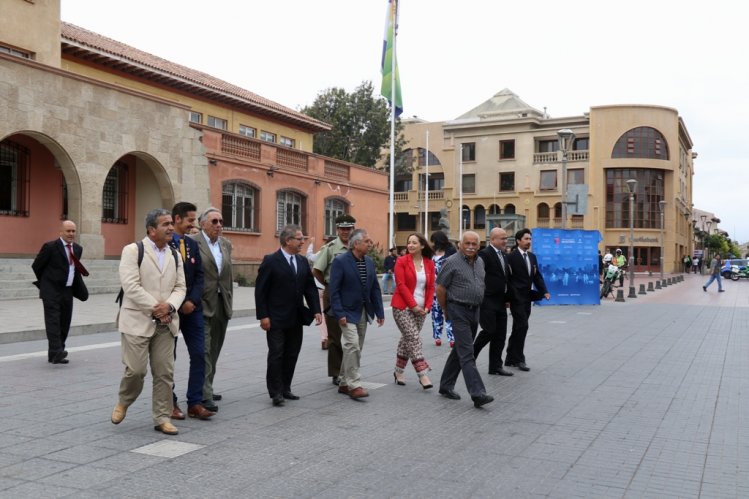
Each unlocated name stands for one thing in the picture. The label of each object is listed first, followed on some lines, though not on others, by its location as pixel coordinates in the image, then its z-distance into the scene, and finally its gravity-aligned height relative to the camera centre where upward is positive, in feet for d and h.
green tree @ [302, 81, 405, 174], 154.51 +26.64
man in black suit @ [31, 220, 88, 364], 31.37 -1.42
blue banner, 74.08 -1.46
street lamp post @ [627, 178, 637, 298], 90.81 -4.81
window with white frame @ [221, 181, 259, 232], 88.69 +5.43
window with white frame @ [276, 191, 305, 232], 97.45 +5.67
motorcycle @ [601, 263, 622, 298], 88.33 -3.28
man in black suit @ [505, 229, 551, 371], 31.60 -1.73
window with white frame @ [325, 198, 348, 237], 107.04 +5.72
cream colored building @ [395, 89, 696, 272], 201.36 +22.48
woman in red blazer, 27.48 -1.84
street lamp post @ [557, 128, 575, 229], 72.57 +10.84
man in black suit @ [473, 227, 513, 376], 29.35 -1.81
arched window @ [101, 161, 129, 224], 79.82 +5.95
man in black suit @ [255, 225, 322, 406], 23.77 -1.77
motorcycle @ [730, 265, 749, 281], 177.17 -5.04
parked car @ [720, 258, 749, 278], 181.47 -3.47
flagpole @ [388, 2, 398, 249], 95.14 +21.36
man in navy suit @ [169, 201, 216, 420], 21.24 -2.24
